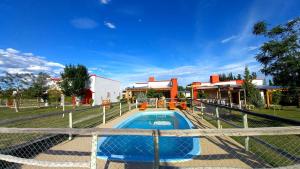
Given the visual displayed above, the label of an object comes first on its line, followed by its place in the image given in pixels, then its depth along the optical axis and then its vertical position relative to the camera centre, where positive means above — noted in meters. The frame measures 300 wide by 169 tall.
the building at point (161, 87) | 18.29 +0.64
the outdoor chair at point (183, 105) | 10.54 -1.24
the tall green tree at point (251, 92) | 10.92 -0.23
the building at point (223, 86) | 13.47 +0.00
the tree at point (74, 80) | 16.67 +1.81
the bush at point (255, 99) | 10.86 -0.85
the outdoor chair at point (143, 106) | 10.86 -1.25
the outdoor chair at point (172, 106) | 10.70 -1.29
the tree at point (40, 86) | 13.98 +0.91
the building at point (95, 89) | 17.09 +0.67
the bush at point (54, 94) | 14.45 -0.04
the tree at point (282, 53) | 4.73 +1.46
